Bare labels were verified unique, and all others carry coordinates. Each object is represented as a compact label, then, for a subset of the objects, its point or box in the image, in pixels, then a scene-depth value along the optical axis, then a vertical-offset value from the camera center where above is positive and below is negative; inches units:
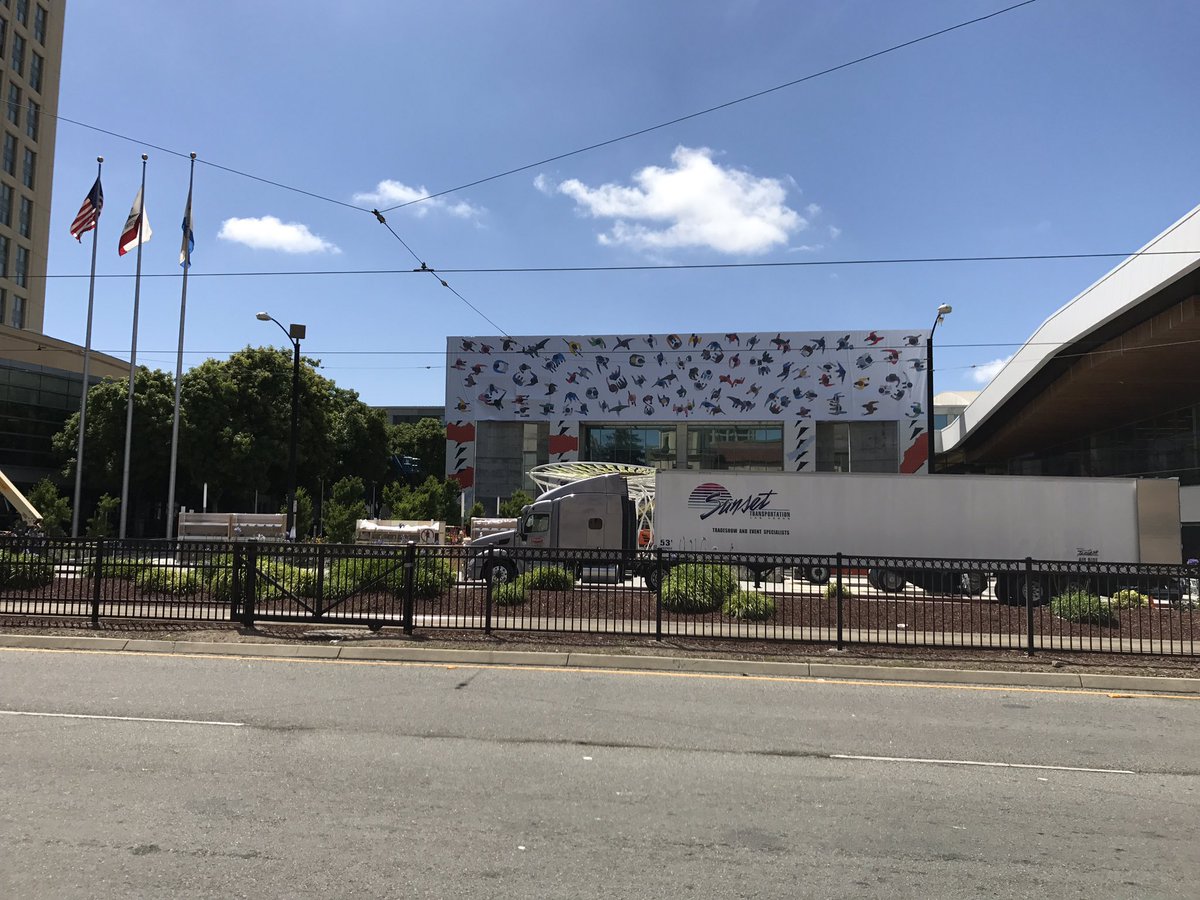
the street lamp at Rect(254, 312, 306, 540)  970.1 +127.0
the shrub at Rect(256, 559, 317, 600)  517.3 -45.4
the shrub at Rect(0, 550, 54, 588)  531.8 -44.0
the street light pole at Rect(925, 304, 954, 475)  967.2 +183.9
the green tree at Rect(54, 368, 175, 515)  1710.1 +159.8
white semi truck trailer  898.7 +3.9
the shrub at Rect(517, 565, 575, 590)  584.1 -48.0
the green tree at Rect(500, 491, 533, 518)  1897.1 +20.5
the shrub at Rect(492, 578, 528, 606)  546.3 -55.2
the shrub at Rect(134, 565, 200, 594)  537.6 -49.1
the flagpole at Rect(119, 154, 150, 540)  1264.0 +234.6
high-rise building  2377.0 +1077.4
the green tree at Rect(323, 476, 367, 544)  1194.0 -0.4
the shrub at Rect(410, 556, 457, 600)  559.0 -47.7
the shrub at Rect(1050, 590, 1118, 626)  511.5 -53.4
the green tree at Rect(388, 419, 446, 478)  3203.7 +270.1
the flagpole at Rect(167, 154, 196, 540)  1234.0 +277.2
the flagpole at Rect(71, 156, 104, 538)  1347.2 +179.3
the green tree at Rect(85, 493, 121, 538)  1381.6 -24.0
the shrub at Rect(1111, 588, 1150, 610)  492.4 -49.2
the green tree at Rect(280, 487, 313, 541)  1397.6 -9.7
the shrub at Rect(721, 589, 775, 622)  526.6 -57.7
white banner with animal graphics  2198.6 +390.2
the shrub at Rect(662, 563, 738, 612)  546.6 -50.1
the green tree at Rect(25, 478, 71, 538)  1368.1 -1.3
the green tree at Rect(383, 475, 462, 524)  1494.8 +22.1
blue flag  1219.2 +399.9
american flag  1169.4 +421.9
